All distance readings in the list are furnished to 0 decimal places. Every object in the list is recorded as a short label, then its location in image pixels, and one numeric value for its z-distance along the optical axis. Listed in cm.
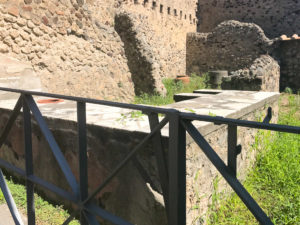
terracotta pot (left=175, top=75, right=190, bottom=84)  1031
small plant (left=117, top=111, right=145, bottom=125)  236
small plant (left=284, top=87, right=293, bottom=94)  981
